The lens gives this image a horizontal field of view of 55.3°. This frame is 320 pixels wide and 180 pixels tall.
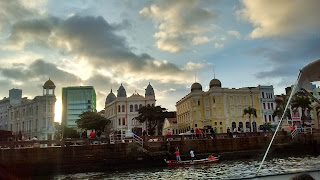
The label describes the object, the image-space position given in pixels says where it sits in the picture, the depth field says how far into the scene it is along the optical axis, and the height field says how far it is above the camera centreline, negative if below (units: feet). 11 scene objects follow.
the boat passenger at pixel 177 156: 97.74 -9.59
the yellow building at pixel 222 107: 221.25 +13.05
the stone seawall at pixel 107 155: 93.97 -8.78
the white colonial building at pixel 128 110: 275.59 +15.75
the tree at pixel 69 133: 317.87 -4.06
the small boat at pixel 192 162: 94.63 -11.24
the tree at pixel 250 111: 200.75 +8.21
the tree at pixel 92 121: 263.62 +6.37
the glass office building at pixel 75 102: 482.41 +42.65
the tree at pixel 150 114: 228.43 +9.58
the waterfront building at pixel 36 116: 253.24 +12.68
